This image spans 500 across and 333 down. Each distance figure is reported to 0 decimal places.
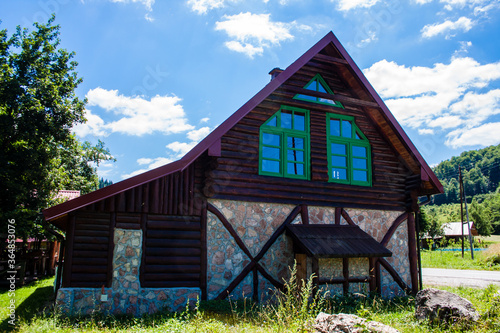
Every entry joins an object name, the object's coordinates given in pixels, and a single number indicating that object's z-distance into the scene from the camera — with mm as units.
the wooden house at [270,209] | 9367
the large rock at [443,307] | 7289
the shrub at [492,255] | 25845
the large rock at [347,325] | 5741
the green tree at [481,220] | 54906
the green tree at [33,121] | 15867
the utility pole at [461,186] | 32634
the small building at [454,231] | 59034
